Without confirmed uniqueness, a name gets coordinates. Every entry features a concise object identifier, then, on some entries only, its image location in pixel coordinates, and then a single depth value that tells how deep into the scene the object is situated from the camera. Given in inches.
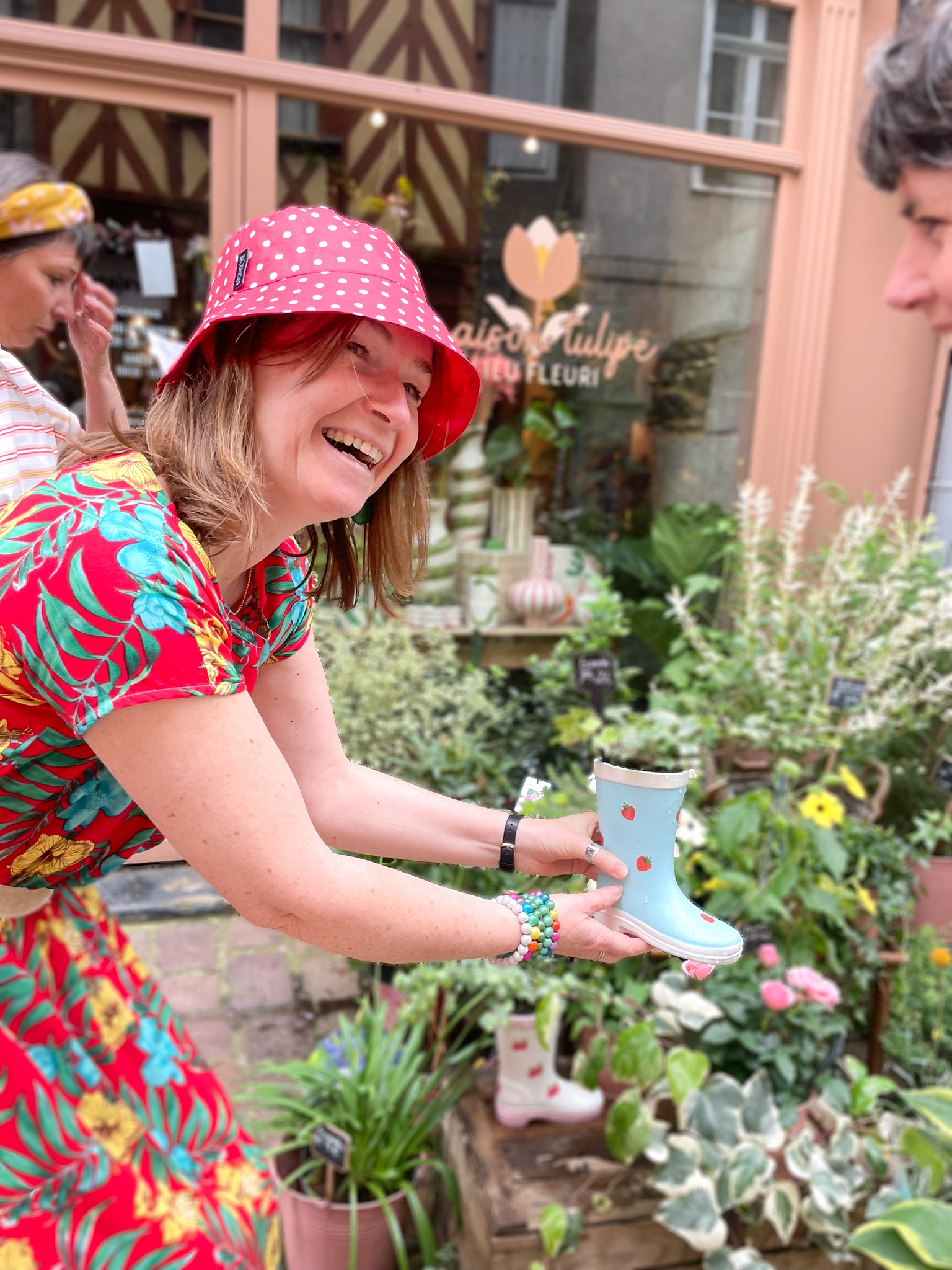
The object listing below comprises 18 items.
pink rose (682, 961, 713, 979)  34.5
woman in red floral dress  28.5
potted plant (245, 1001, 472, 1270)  69.2
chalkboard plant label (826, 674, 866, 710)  87.4
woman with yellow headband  39.4
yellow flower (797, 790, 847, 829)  76.8
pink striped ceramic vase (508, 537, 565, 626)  139.3
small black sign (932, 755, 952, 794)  91.7
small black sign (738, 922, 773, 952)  73.8
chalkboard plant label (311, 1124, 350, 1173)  67.7
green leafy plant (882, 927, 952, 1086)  85.0
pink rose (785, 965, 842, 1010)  70.7
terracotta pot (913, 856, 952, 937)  98.2
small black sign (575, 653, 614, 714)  95.3
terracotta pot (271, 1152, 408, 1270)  68.7
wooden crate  63.6
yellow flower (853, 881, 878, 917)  78.5
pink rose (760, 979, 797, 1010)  69.5
